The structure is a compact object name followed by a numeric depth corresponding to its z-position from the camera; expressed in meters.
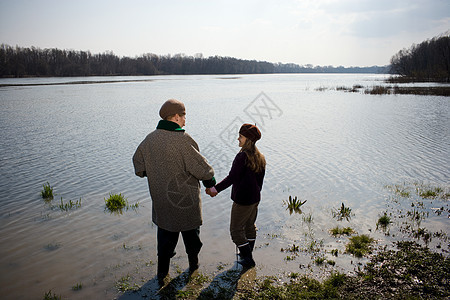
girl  3.94
